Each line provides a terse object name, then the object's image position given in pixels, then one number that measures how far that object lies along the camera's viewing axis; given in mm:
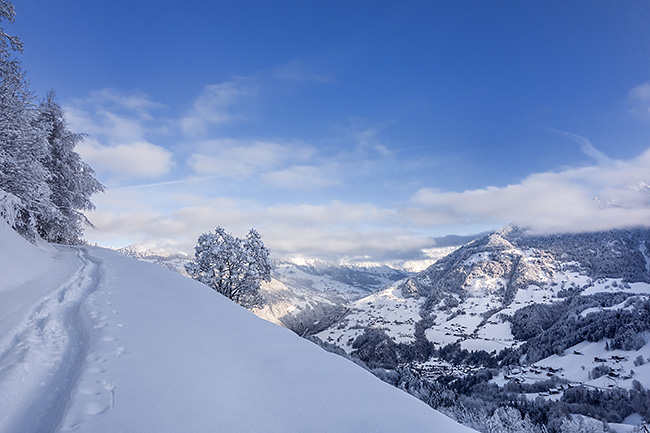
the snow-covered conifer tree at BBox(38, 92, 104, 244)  21969
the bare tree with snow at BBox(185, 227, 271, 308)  24172
